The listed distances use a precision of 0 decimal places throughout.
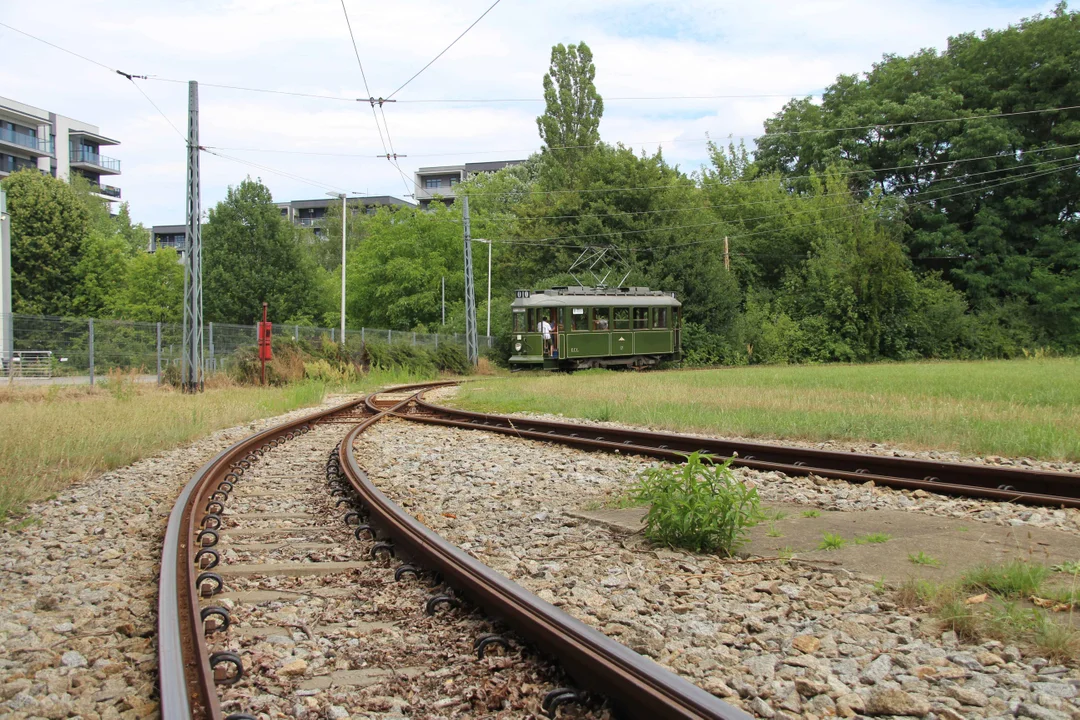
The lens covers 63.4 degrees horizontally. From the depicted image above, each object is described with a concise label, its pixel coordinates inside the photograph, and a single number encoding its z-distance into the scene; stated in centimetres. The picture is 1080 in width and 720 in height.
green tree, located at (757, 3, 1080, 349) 4662
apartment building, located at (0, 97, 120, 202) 6950
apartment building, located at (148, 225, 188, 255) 12456
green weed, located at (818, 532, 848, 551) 531
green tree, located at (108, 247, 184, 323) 5681
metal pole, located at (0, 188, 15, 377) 3475
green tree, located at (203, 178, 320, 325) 5741
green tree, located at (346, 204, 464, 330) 6206
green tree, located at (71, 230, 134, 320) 5475
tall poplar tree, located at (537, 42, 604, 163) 5950
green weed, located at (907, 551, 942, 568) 483
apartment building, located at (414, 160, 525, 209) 12188
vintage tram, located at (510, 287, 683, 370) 3175
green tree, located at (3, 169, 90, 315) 5181
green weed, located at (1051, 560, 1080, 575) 455
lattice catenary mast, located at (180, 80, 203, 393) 2158
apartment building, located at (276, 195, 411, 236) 12125
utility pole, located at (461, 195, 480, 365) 3662
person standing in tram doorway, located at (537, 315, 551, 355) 3166
